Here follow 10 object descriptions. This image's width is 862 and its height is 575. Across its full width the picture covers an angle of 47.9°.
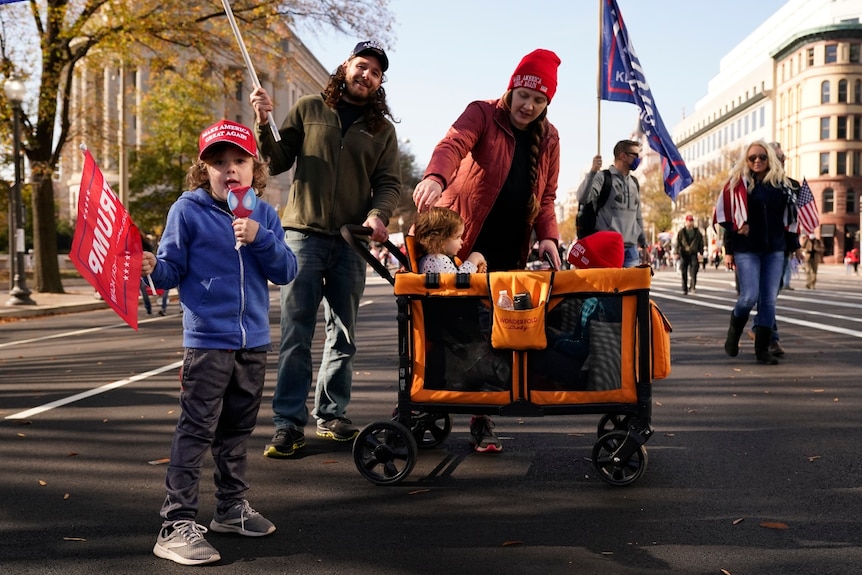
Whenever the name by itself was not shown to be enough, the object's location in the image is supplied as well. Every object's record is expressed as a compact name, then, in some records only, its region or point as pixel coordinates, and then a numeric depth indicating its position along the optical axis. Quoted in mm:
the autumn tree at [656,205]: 88375
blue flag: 11367
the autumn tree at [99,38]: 22266
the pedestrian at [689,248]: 22750
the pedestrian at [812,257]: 26281
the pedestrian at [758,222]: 8594
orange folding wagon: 4230
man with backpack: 9719
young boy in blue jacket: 3389
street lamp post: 20406
